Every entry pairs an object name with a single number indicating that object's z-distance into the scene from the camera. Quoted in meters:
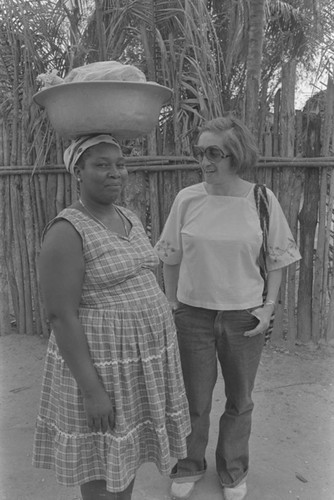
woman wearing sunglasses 2.07
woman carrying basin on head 1.58
